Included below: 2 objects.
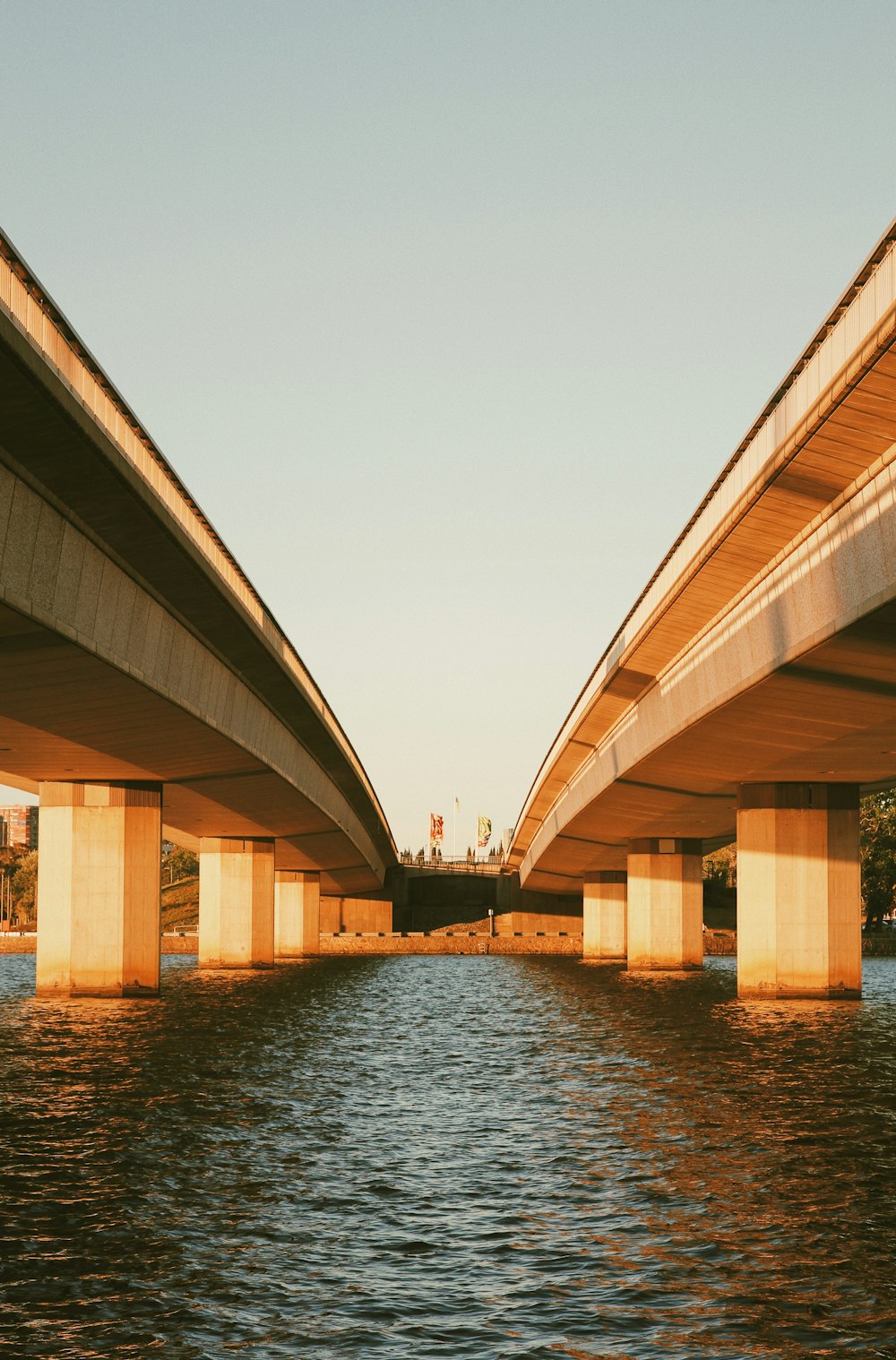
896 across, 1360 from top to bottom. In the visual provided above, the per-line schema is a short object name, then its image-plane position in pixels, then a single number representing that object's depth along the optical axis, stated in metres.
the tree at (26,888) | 182.88
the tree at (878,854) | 122.69
